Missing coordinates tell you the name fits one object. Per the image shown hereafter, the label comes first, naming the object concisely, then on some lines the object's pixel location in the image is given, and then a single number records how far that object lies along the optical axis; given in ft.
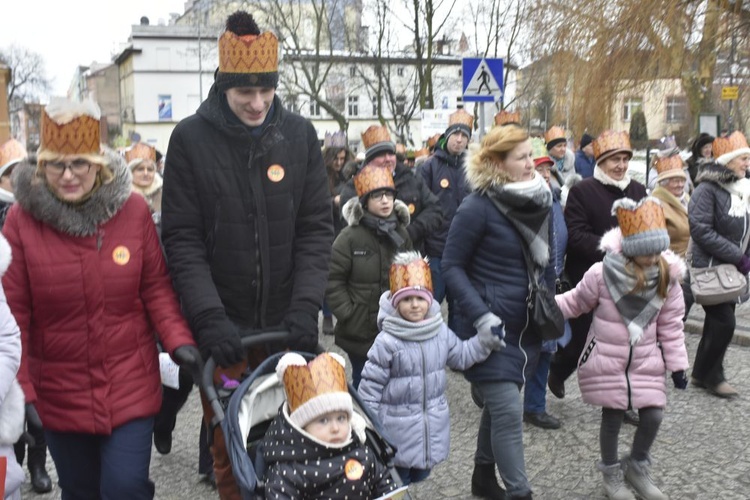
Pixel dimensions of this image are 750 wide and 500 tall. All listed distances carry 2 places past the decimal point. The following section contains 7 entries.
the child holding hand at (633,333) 15.69
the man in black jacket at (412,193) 25.05
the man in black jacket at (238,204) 11.84
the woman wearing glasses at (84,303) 11.19
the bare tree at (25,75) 249.55
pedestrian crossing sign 38.93
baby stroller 10.16
